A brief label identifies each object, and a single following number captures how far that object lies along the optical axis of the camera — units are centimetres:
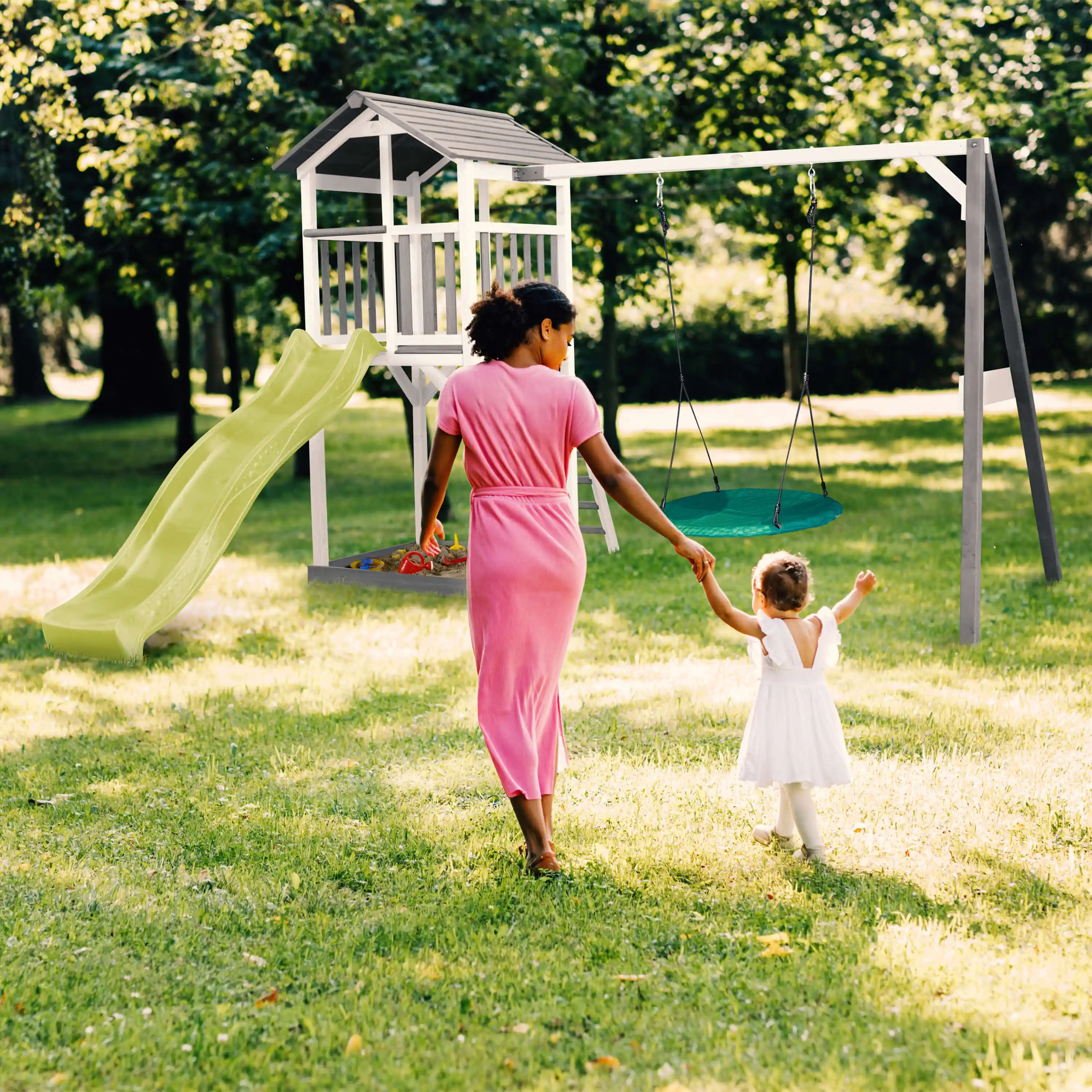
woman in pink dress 458
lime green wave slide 676
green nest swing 726
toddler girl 463
